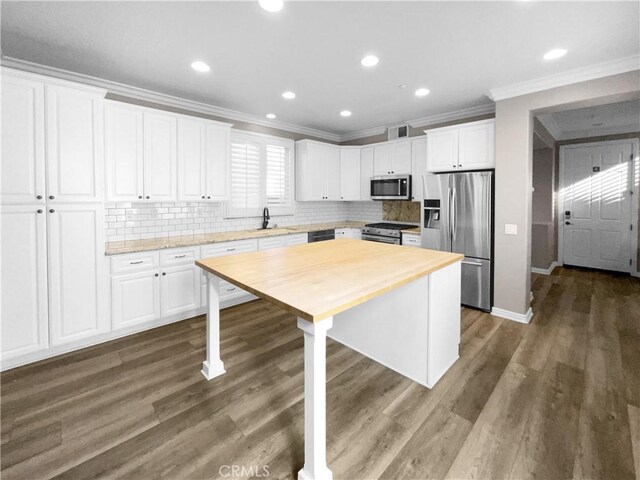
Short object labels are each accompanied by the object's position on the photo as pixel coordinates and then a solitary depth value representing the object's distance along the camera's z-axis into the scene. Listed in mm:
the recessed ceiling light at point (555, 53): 2598
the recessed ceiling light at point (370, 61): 2766
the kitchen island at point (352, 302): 1477
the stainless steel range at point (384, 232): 4781
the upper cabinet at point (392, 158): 4977
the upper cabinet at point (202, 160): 3680
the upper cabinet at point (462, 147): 3746
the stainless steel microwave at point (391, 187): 4918
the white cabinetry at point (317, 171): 5180
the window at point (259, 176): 4500
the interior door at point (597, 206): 5492
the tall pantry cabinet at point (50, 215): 2422
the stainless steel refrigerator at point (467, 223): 3738
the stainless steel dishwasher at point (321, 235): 4803
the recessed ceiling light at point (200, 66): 2877
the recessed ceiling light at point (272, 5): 1996
